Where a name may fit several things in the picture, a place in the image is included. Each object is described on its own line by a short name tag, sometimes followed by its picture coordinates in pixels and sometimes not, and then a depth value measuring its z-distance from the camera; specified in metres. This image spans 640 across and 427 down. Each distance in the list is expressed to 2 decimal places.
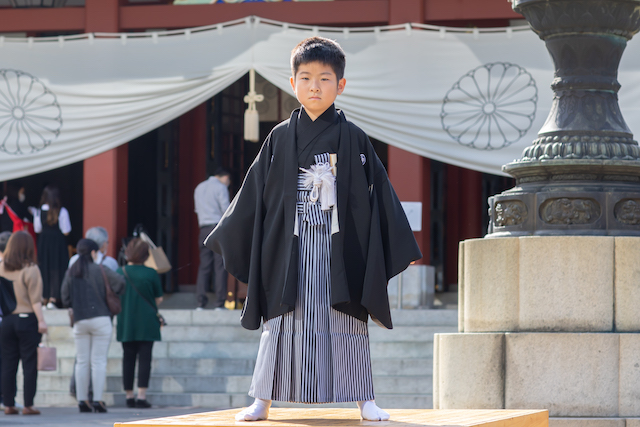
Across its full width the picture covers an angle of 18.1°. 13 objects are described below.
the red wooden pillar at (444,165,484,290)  25.74
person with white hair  17.77
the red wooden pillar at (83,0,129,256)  21.71
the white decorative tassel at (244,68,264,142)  19.71
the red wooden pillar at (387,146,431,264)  20.99
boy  7.02
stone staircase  16.87
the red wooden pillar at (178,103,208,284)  26.10
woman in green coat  16.73
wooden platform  6.88
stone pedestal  9.83
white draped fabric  19.79
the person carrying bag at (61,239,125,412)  16.28
